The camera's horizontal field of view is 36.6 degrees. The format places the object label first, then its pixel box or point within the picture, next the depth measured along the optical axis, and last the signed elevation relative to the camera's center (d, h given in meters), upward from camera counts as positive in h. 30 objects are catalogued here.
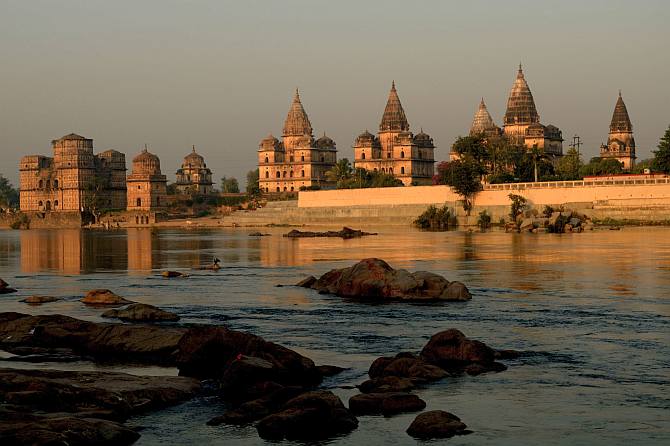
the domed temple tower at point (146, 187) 185.75 +4.60
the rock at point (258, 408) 17.83 -3.59
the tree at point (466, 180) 116.19 +3.16
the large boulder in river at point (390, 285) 34.50 -2.67
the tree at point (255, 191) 195.15 +3.73
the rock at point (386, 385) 19.72 -3.46
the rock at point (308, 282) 40.34 -2.91
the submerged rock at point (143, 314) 29.73 -3.03
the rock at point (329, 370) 21.39 -3.43
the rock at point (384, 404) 18.45 -3.58
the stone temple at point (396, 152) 194.12 +11.04
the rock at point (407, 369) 20.84 -3.35
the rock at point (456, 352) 22.16 -3.22
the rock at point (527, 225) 95.81 -1.76
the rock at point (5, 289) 39.76 -2.97
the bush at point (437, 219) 117.56 -1.30
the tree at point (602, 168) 139.62 +5.29
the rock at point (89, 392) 18.33 -3.35
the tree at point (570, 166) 135.07 +5.60
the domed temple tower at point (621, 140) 186.88 +12.22
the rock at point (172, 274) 47.14 -2.93
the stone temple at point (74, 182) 189.75 +5.83
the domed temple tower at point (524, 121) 171.75 +14.86
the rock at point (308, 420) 17.02 -3.60
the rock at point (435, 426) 16.94 -3.68
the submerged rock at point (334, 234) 97.85 -2.43
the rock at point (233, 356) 20.41 -3.05
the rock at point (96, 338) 23.86 -3.08
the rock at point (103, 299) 34.47 -2.96
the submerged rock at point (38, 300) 35.09 -3.02
